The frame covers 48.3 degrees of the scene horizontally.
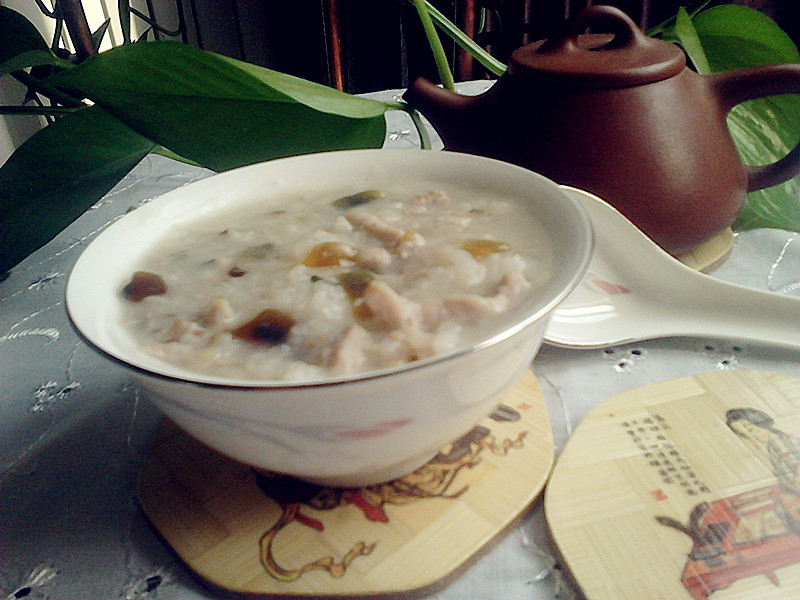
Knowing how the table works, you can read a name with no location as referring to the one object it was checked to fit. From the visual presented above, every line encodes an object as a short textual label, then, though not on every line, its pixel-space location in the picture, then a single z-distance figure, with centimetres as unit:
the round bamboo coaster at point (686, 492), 21
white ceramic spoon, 28
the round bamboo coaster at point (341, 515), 21
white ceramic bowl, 19
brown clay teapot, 30
